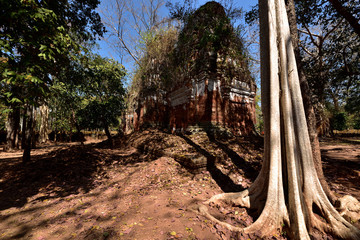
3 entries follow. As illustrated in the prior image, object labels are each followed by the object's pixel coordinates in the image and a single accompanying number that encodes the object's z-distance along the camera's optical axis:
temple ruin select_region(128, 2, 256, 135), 7.35
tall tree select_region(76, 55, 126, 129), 9.37
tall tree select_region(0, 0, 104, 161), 2.60
